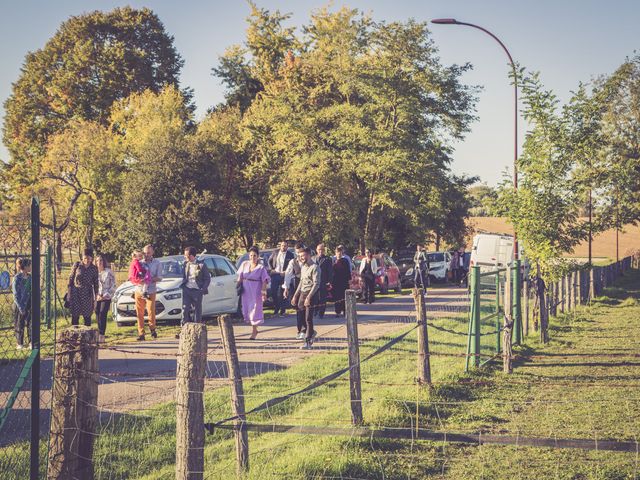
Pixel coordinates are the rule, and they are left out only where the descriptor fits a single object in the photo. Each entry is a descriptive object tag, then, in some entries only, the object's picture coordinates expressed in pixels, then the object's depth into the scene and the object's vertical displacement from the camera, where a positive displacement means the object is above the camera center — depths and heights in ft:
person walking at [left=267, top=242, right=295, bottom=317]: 69.77 -0.86
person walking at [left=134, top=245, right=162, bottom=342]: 52.90 -2.02
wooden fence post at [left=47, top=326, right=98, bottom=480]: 16.85 -3.08
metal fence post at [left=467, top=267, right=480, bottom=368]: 40.22 -2.43
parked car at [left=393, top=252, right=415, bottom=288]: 119.44 -0.08
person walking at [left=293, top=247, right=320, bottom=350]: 48.29 -1.33
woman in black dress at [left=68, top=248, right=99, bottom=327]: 50.90 -1.16
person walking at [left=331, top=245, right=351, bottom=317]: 69.21 -0.65
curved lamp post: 59.36 +16.85
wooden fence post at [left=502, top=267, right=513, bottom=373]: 40.81 -3.57
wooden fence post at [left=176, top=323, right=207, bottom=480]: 16.93 -2.98
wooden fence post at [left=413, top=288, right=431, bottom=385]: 32.19 -3.13
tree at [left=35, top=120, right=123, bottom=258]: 125.90 +16.09
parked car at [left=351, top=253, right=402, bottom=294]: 103.00 -0.63
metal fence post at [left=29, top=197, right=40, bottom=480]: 16.46 -1.31
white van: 110.52 +2.85
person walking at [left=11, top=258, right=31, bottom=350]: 45.06 -1.42
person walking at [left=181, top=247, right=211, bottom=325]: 51.39 -0.85
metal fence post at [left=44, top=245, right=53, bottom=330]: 56.80 -1.38
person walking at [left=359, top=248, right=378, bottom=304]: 83.71 -0.81
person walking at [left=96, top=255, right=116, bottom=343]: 53.99 -1.57
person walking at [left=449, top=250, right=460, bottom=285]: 138.00 +0.23
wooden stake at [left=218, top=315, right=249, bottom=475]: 20.57 -3.34
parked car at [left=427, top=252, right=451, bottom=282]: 140.26 +0.62
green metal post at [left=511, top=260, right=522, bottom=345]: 51.24 -2.66
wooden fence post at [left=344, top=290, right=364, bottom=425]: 26.32 -3.24
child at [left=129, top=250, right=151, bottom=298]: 53.47 -0.37
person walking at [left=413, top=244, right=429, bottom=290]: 100.88 +0.20
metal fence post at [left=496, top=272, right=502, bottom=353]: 45.61 -2.97
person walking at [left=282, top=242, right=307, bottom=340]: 61.93 -0.75
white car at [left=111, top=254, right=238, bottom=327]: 60.64 -2.02
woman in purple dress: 51.49 -1.08
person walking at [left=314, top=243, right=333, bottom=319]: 68.43 -0.57
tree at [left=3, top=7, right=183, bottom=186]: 149.38 +39.21
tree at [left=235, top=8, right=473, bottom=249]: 122.31 +22.89
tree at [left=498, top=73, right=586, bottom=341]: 57.26 +5.92
